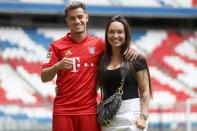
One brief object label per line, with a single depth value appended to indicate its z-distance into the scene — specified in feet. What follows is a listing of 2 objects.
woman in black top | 20.51
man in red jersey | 20.93
